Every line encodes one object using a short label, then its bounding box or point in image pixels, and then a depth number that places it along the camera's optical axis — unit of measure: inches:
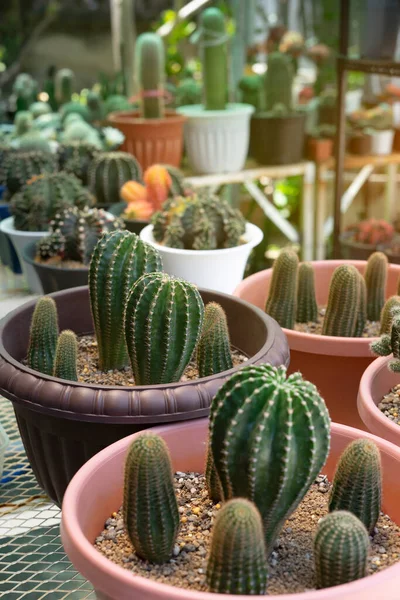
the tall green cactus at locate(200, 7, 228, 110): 93.4
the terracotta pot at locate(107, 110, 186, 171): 88.5
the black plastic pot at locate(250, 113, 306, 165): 103.1
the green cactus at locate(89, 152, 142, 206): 74.7
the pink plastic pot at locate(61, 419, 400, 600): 22.5
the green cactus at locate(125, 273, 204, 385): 34.6
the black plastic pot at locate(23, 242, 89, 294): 53.1
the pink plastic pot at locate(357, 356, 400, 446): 32.7
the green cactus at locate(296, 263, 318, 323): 52.7
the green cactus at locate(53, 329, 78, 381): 37.3
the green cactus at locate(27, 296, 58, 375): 39.3
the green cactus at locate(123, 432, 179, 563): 26.1
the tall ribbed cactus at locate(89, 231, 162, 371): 39.3
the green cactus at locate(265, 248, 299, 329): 48.4
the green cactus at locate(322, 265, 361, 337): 45.7
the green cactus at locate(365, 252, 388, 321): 52.2
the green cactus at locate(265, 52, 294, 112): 108.7
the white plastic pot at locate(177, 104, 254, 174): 93.5
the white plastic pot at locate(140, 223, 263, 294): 52.0
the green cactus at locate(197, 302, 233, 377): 37.2
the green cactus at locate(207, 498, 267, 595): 22.5
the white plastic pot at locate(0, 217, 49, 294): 62.0
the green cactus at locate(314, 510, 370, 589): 24.1
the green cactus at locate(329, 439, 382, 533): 27.9
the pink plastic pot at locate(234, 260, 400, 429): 42.4
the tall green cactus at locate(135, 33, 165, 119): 86.7
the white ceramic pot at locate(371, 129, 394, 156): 120.7
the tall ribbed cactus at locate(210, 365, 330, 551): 25.0
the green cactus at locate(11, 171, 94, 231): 65.8
